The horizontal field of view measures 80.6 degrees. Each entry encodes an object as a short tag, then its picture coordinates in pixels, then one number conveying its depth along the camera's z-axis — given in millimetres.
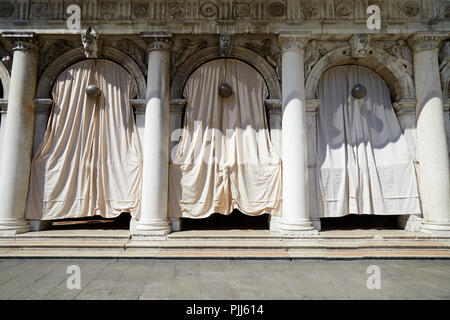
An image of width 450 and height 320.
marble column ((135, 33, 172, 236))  6391
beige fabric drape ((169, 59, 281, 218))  6781
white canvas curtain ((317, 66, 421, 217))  6820
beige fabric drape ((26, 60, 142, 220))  6750
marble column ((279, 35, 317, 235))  6324
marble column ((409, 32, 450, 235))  6449
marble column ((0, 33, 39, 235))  6441
